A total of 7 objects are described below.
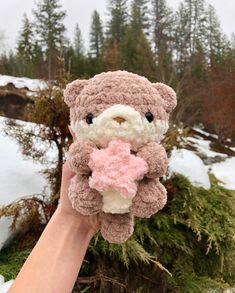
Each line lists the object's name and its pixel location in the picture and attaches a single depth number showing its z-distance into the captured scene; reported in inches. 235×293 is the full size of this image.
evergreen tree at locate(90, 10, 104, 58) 646.3
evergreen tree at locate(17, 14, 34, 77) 589.7
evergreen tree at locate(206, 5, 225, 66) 570.2
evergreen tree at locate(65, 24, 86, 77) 491.9
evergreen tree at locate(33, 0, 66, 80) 581.5
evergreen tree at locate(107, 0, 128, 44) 609.4
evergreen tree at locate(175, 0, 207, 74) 385.7
